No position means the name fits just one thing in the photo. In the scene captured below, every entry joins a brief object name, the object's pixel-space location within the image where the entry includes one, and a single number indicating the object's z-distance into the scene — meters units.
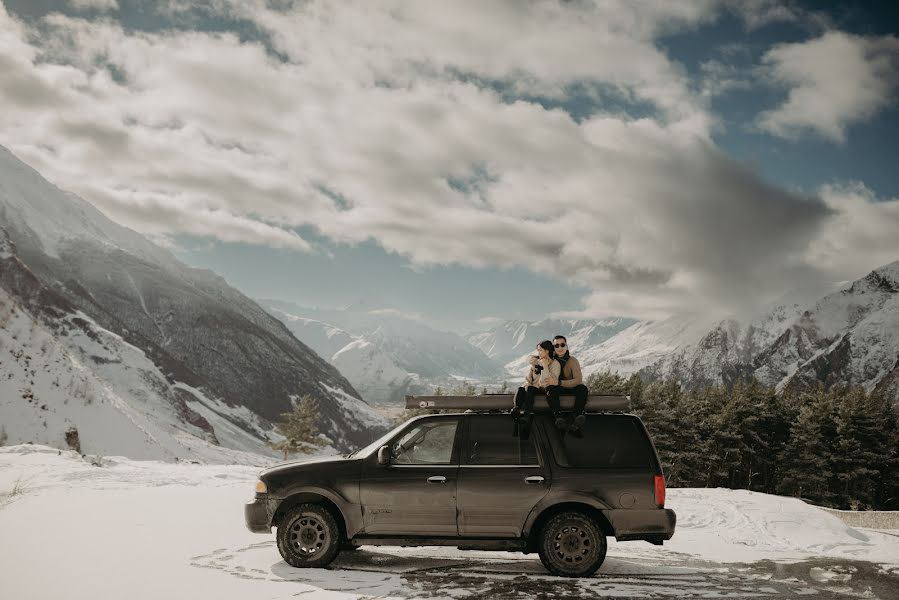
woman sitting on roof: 7.77
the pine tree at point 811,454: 49.31
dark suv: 7.59
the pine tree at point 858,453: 48.78
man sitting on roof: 7.74
